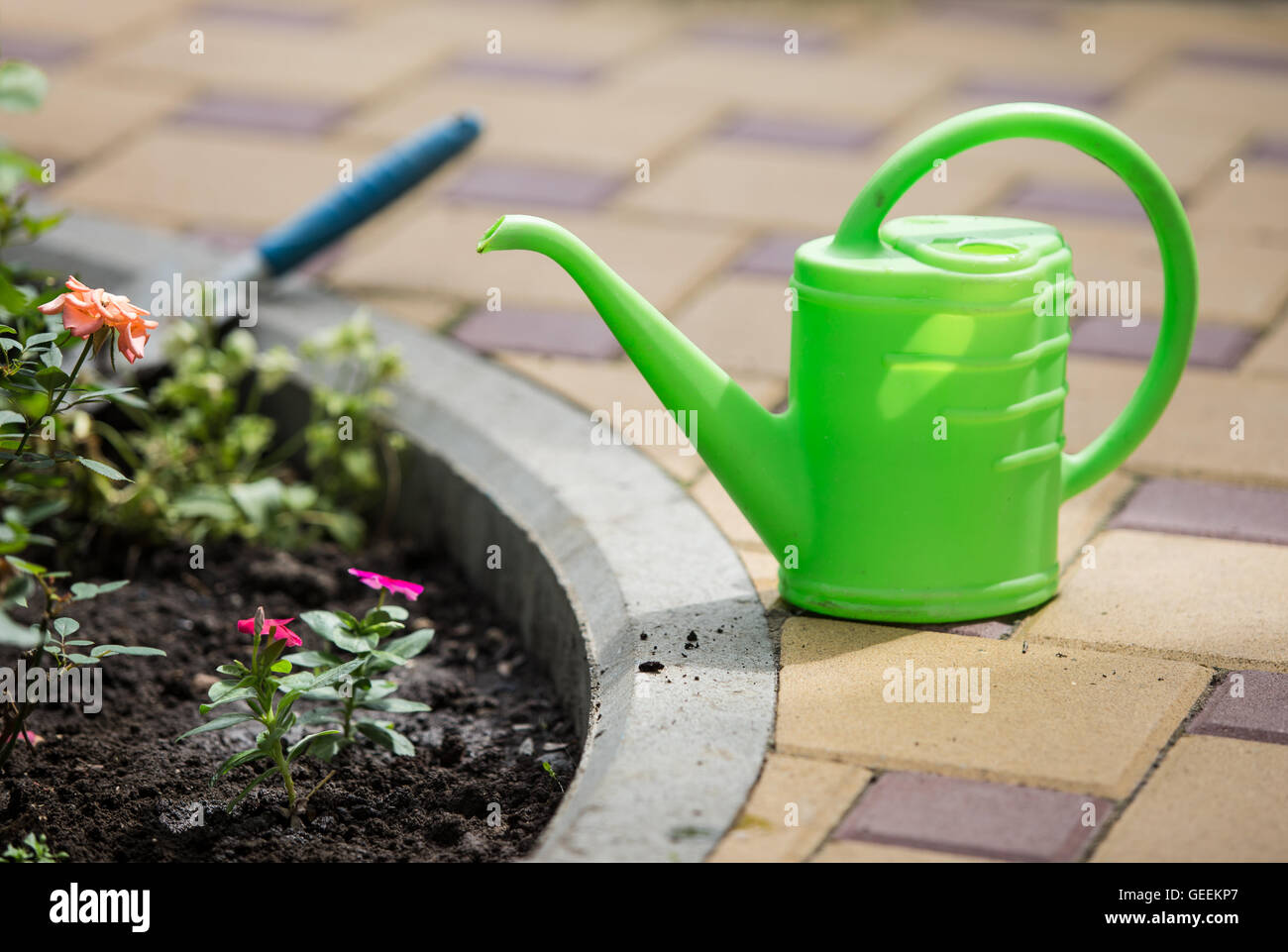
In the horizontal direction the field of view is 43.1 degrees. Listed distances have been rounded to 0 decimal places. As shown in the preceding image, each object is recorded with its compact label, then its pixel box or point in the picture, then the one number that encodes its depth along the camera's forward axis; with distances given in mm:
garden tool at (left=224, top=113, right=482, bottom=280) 3107
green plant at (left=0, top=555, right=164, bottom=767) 1827
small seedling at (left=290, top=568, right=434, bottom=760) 1936
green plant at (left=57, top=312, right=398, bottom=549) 2680
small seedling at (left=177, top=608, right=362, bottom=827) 1849
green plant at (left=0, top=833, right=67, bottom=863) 1789
